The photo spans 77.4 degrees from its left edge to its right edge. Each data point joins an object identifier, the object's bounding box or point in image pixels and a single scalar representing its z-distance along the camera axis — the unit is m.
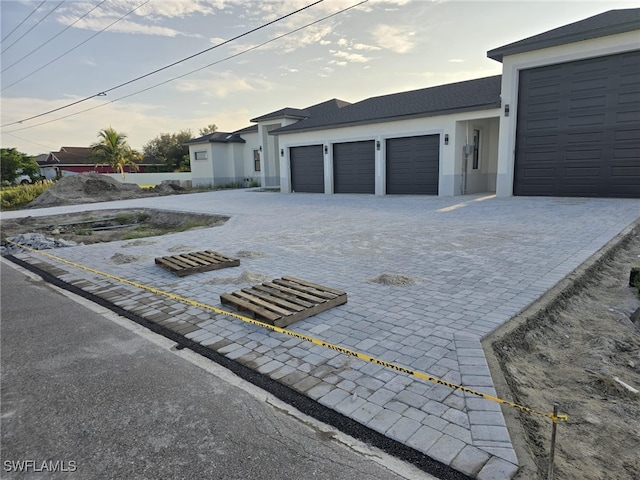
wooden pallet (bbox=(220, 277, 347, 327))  4.49
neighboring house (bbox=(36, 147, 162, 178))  56.68
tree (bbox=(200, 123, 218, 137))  58.35
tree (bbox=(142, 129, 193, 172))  51.69
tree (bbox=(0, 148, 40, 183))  49.03
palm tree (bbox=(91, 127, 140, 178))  45.34
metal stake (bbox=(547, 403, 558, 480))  2.16
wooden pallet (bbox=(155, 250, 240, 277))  6.68
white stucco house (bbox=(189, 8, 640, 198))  13.33
